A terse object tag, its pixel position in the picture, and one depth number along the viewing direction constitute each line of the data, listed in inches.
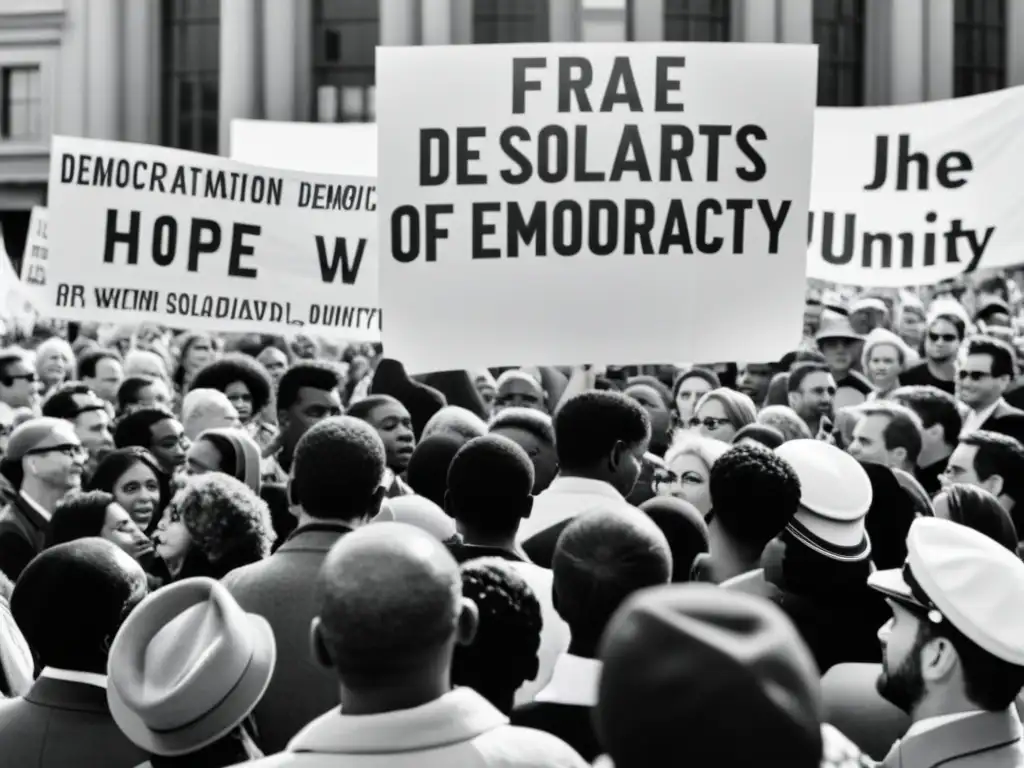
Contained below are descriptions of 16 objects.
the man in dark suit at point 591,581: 150.5
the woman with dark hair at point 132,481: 281.3
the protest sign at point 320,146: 522.3
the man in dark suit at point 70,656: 154.9
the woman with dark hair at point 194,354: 529.0
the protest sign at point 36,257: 679.5
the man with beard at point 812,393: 390.9
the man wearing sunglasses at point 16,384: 448.8
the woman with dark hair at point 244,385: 386.9
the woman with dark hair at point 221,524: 209.5
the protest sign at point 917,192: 403.2
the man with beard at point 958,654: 141.9
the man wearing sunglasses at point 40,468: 301.7
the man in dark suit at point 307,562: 177.8
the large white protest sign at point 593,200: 280.1
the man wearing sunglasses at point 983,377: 372.2
